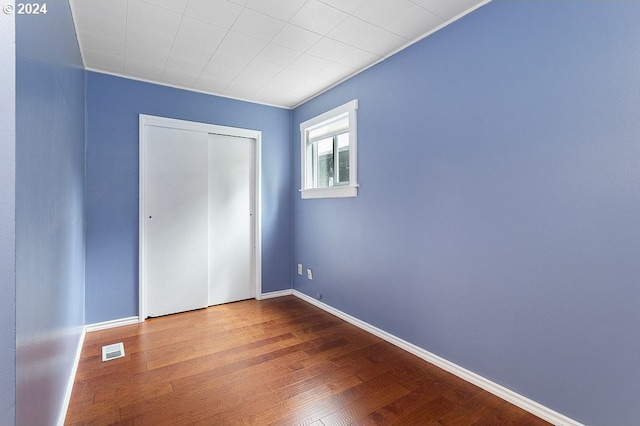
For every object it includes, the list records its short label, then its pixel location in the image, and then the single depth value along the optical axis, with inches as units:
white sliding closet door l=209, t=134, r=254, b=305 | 145.5
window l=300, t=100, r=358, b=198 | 121.0
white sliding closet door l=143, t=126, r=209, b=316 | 129.3
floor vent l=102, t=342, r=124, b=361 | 95.1
